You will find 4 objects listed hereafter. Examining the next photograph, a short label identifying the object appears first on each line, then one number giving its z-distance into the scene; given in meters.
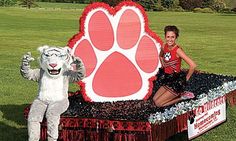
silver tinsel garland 6.71
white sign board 7.75
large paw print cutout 7.99
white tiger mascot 6.62
